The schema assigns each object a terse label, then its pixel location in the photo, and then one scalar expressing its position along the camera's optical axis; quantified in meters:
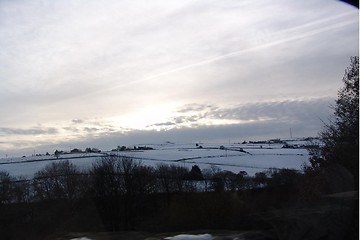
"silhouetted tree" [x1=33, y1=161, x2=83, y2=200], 25.61
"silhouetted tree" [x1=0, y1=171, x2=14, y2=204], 26.53
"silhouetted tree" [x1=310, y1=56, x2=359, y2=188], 9.27
